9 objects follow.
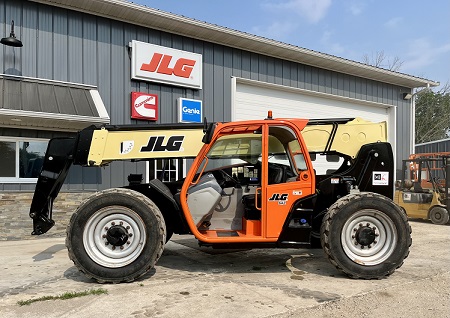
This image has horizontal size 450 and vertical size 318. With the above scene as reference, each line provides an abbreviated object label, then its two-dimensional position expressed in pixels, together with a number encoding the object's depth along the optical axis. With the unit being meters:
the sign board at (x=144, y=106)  10.55
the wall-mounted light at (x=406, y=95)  17.12
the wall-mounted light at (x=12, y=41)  8.64
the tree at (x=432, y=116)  40.53
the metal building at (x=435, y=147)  23.65
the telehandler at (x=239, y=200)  5.16
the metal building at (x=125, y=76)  9.07
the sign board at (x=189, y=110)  11.37
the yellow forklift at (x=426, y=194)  11.29
